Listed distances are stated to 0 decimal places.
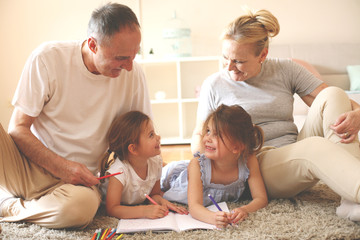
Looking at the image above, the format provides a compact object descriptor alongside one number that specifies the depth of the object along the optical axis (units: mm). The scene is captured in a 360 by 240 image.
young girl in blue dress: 1479
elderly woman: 1285
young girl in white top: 1496
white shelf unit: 4289
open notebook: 1288
